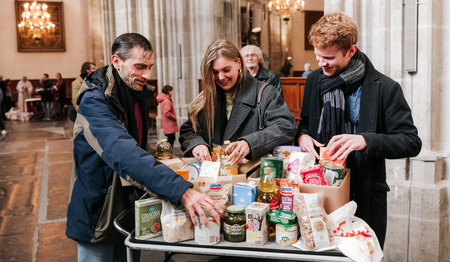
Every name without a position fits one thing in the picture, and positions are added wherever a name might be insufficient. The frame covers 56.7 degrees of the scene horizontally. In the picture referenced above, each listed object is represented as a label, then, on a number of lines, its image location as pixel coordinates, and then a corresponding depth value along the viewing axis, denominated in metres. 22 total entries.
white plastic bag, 1.67
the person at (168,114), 8.07
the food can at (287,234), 1.71
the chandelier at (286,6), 15.59
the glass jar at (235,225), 1.75
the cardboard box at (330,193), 1.78
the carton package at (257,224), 1.71
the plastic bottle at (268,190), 1.85
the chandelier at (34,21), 20.22
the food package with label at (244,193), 1.84
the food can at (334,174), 1.91
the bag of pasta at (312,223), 1.66
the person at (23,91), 18.50
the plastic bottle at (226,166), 2.09
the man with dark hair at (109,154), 1.81
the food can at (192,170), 2.13
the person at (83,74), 7.75
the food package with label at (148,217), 1.79
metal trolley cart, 1.64
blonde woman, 2.35
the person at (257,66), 5.16
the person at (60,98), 16.97
